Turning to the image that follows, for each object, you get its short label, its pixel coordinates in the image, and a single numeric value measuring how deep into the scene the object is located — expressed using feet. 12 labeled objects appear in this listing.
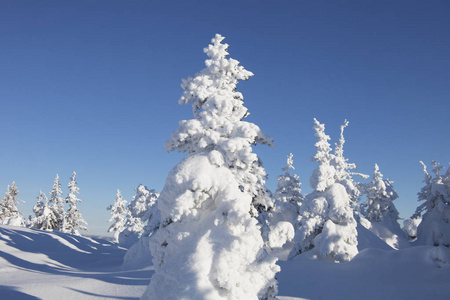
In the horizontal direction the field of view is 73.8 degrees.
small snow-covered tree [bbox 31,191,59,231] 150.66
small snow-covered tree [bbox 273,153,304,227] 118.21
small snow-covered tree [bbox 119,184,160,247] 85.25
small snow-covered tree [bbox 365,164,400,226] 144.77
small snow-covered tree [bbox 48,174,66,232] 153.28
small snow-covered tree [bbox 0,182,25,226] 171.73
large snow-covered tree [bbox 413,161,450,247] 97.30
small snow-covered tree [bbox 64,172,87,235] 162.30
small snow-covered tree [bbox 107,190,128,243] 177.37
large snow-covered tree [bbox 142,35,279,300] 26.09
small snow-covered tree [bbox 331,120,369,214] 118.57
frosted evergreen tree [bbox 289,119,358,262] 73.87
